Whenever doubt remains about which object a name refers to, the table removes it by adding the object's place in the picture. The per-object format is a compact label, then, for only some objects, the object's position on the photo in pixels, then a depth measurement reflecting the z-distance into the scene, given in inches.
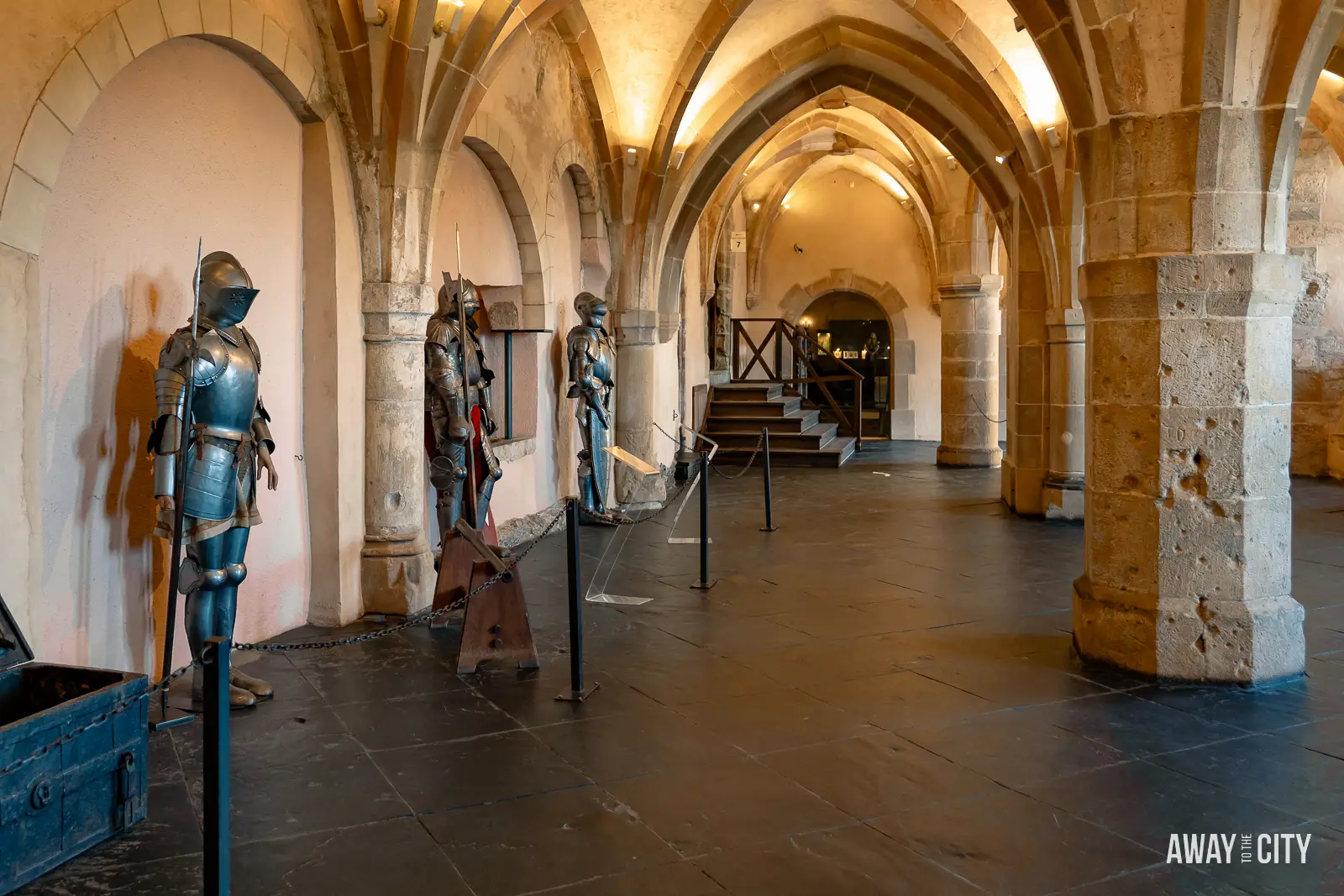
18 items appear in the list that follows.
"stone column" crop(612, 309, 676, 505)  352.2
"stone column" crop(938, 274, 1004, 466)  501.7
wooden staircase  506.3
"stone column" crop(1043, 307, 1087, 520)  330.6
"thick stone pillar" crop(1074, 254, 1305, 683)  159.2
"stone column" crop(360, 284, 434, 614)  209.2
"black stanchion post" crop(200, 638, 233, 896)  82.7
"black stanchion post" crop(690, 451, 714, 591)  231.1
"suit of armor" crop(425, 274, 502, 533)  213.0
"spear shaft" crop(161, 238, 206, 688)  138.8
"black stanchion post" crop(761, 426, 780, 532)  307.9
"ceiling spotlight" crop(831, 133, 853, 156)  601.0
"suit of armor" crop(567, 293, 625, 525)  305.1
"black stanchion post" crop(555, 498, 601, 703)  152.6
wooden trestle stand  169.2
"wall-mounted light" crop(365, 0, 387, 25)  191.2
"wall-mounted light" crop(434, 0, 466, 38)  200.2
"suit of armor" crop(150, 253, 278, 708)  140.8
